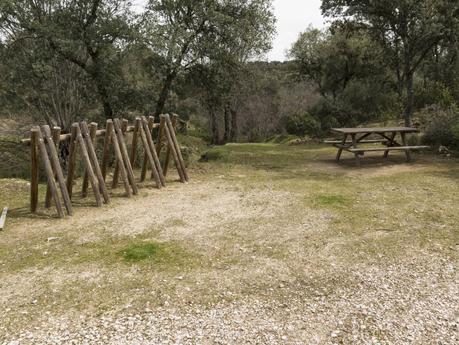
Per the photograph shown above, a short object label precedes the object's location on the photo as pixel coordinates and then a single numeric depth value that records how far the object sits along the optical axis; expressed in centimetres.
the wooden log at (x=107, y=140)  857
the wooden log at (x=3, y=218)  675
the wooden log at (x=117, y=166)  914
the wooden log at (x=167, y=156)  1046
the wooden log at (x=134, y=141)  943
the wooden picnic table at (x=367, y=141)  1196
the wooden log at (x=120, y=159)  867
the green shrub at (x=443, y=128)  1368
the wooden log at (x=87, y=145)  829
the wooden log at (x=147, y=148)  945
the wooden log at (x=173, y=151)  1019
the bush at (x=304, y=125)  2214
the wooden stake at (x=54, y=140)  746
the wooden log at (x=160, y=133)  1004
